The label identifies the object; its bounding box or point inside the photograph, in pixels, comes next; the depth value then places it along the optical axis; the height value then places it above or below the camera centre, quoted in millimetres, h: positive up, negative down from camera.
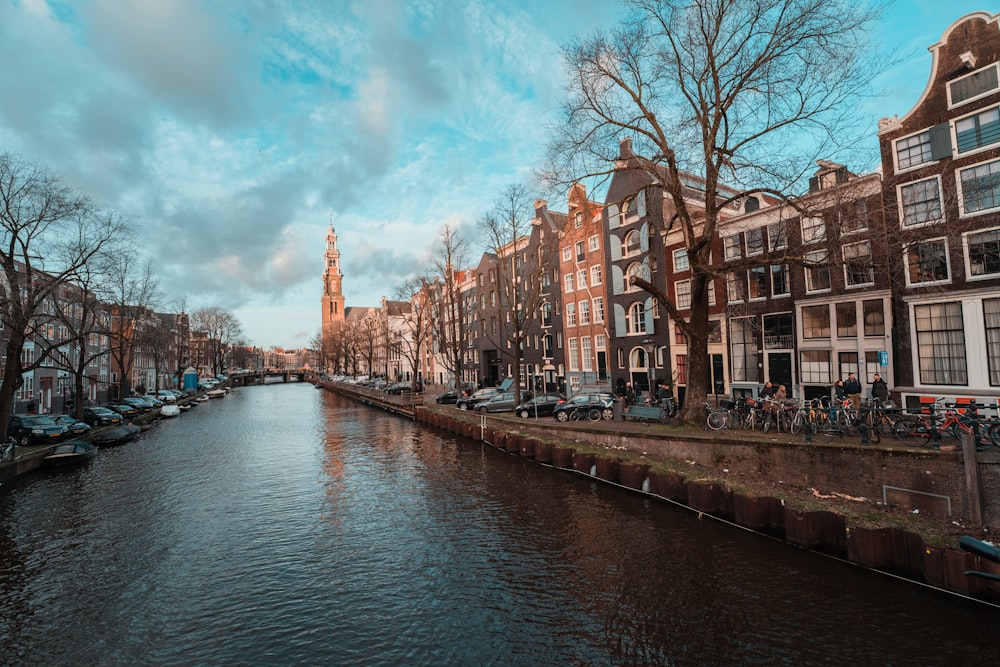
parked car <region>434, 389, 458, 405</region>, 49219 -3092
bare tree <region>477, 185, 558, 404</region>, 46706 +9304
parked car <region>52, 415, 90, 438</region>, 31547 -2980
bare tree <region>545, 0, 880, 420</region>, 17688 +8290
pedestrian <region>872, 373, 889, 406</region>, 20344 -1464
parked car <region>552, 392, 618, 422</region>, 27812 -2527
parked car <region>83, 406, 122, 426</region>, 39156 -2989
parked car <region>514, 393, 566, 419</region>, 32375 -2685
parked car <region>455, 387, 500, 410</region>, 40844 -2702
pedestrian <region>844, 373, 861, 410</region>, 19312 -1392
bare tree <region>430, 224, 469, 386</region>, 45812 +7317
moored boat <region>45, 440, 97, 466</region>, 26000 -3840
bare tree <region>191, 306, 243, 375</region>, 101188 +9532
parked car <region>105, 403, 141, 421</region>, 43375 -2887
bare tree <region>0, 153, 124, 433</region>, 25016 +4956
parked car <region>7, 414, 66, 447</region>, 30016 -2962
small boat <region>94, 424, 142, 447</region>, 33906 -3933
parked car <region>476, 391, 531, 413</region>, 36812 -2857
